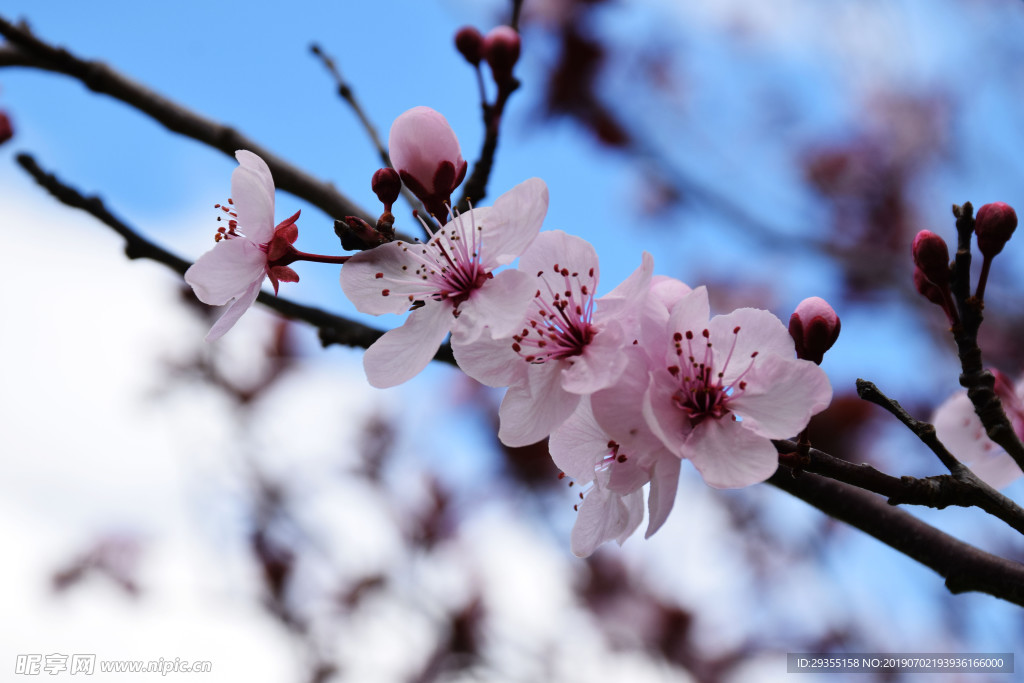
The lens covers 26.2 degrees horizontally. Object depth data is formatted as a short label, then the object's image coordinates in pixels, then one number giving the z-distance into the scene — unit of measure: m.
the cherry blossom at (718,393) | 0.25
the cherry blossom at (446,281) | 0.26
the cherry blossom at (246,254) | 0.26
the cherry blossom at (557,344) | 0.25
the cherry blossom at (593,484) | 0.27
